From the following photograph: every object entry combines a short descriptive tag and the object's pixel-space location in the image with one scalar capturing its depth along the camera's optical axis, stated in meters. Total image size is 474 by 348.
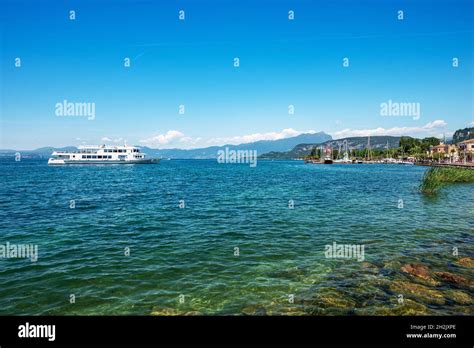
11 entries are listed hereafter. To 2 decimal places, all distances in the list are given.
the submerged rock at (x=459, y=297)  12.20
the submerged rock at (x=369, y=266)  16.25
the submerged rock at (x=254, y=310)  11.82
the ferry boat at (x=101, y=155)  174.50
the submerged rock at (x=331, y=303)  11.76
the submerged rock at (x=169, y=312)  11.84
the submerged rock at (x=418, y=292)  12.52
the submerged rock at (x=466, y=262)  16.51
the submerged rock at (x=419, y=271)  14.52
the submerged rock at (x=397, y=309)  11.55
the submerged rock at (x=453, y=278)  14.12
